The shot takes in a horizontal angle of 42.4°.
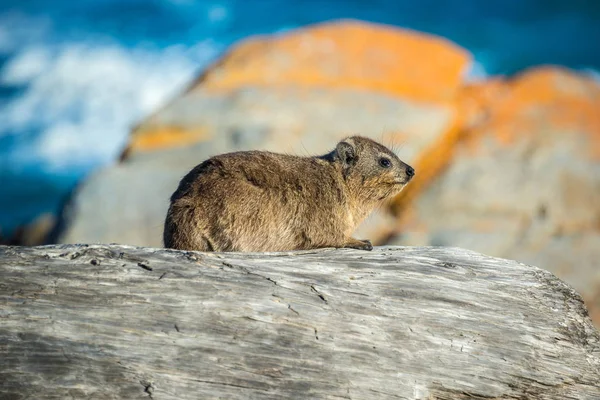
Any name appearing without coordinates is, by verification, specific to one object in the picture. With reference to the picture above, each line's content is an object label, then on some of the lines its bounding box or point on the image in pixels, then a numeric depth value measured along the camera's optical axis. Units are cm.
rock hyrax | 822
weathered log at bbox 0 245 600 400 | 655
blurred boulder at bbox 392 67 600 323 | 1852
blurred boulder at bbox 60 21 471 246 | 1958
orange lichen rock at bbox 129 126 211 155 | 2064
